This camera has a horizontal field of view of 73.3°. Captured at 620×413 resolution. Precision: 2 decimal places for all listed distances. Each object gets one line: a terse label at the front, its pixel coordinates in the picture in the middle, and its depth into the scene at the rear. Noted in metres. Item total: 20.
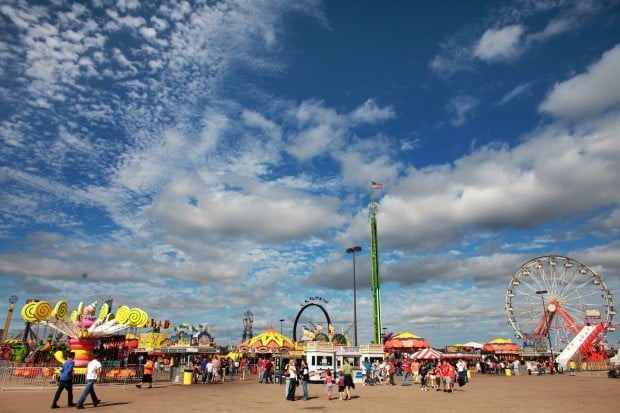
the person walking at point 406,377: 26.58
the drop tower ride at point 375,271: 50.19
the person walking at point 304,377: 17.44
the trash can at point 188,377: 24.95
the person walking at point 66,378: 12.56
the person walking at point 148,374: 20.83
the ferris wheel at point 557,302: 48.78
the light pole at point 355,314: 39.66
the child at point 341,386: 17.11
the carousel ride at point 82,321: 21.53
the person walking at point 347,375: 17.05
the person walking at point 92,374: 12.73
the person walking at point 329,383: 17.16
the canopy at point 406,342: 65.12
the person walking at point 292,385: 16.84
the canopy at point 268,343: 51.74
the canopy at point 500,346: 67.56
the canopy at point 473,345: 69.37
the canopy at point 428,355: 35.94
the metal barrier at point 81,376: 20.80
